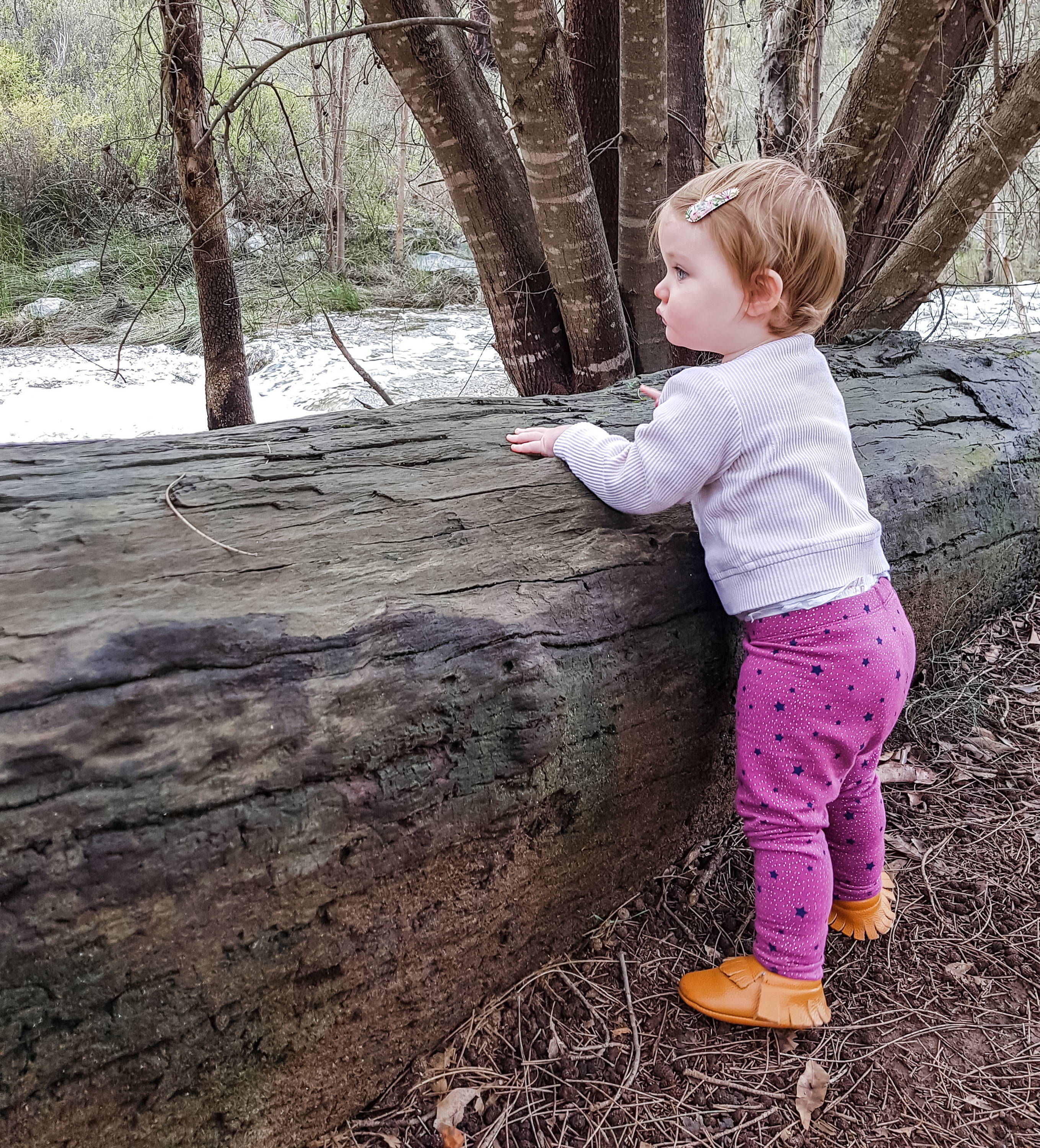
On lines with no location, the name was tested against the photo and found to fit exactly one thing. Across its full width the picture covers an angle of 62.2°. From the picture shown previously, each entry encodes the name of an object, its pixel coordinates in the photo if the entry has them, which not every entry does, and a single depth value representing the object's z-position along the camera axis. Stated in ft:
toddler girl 5.17
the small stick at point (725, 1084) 4.89
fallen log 3.58
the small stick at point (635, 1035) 4.95
